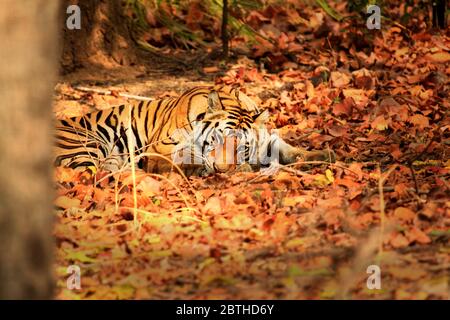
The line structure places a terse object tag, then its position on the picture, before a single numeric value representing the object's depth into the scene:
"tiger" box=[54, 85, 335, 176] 13.76
